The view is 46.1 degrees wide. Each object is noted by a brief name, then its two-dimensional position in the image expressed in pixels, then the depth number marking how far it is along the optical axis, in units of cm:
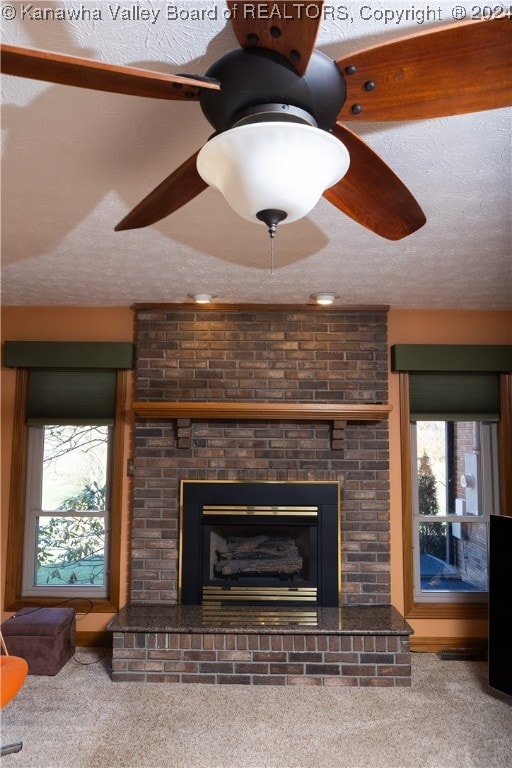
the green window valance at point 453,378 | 404
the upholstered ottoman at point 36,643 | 352
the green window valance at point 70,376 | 405
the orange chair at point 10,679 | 237
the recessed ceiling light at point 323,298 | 368
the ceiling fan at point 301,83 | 99
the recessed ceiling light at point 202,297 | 373
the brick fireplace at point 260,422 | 391
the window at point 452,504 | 411
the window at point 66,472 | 406
